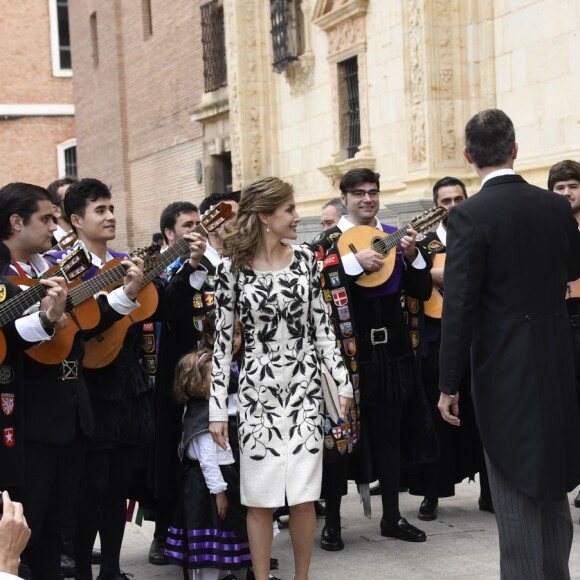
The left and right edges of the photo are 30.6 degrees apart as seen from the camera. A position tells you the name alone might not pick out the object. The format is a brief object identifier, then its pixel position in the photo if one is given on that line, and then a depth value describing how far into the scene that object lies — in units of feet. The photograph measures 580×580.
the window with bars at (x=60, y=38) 113.29
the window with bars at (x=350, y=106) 48.75
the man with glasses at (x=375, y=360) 19.47
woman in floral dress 15.60
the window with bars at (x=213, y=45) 64.85
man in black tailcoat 13.08
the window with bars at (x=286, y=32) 53.52
